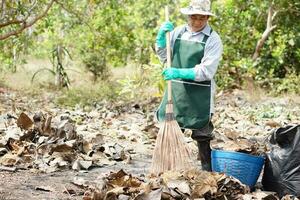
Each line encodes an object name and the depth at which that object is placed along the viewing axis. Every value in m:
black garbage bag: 4.27
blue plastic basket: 4.27
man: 4.50
